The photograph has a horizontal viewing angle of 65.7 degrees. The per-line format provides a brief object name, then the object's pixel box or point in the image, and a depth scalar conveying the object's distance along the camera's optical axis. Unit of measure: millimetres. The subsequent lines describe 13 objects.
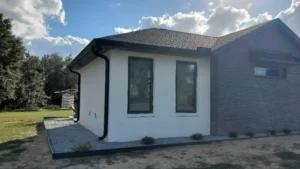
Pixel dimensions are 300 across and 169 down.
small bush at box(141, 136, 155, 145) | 7121
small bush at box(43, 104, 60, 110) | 31572
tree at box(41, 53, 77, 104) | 38312
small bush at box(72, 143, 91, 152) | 5984
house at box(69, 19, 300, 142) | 7449
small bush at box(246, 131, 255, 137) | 9016
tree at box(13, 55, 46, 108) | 29188
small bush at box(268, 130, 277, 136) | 9516
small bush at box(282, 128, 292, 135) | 9984
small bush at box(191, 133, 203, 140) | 7973
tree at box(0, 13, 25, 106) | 23953
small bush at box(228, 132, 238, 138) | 8617
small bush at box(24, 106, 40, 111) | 28755
